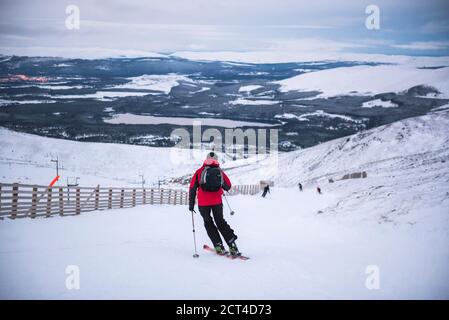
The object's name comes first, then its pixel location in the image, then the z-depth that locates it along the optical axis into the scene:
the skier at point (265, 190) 26.41
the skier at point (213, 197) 7.48
